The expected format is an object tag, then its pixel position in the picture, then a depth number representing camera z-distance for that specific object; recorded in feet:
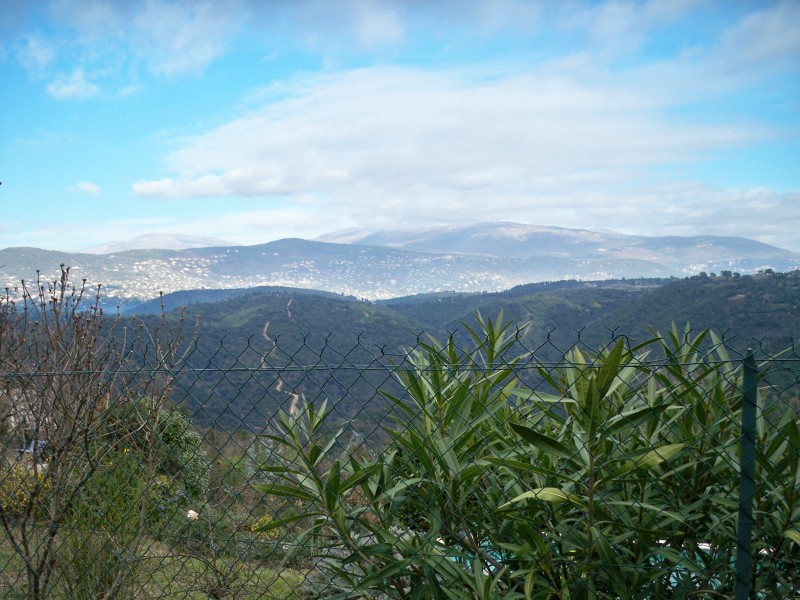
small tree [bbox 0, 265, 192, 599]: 10.18
